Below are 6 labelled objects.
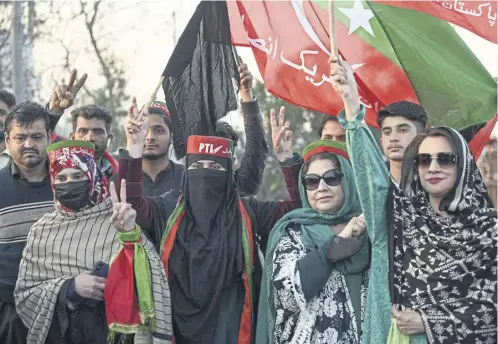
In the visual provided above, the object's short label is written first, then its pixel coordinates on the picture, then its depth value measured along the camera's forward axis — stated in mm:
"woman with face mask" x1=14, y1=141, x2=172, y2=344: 4344
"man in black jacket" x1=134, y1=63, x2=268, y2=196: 5102
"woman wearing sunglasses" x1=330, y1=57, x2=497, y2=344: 3697
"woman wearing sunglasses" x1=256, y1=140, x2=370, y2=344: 4105
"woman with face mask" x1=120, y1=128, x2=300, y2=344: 4488
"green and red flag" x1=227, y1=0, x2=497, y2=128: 5180
